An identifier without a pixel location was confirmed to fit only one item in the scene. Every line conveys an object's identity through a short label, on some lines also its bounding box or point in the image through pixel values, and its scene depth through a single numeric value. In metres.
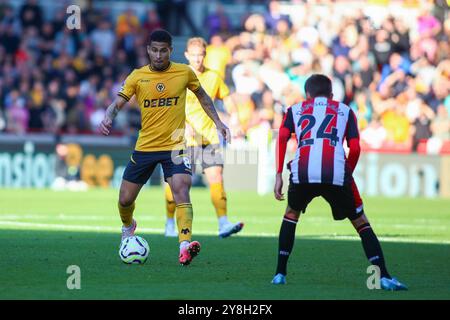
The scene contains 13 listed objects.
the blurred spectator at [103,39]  30.28
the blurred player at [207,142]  14.94
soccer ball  11.30
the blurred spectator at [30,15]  29.77
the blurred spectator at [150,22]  31.00
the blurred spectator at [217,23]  30.70
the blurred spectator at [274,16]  30.08
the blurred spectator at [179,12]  32.25
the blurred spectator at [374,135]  26.77
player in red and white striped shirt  9.67
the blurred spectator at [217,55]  26.94
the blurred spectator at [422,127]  26.70
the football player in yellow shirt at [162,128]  11.30
